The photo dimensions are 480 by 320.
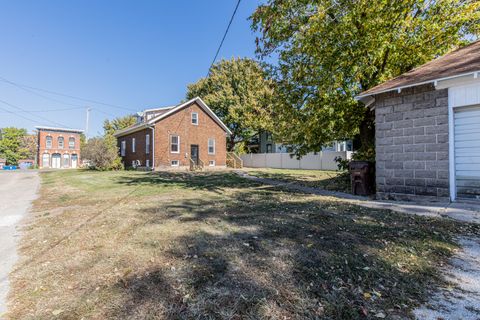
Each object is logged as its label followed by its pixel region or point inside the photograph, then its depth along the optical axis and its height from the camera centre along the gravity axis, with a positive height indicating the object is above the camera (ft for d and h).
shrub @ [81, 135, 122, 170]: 70.74 +2.47
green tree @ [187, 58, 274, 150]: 96.94 +25.43
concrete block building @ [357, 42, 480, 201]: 19.42 +2.57
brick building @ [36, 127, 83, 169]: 125.80 +7.39
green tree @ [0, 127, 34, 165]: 159.53 +10.51
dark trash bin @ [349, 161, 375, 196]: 26.73 -1.81
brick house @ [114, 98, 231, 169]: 68.77 +6.64
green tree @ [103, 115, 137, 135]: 153.69 +24.34
